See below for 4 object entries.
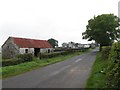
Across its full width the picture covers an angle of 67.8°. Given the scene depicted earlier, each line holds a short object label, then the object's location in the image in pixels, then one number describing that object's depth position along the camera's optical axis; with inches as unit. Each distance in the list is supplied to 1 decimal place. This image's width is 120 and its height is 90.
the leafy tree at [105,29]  993.8
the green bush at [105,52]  432.3
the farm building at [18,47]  812.8
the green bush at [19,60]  463.7
